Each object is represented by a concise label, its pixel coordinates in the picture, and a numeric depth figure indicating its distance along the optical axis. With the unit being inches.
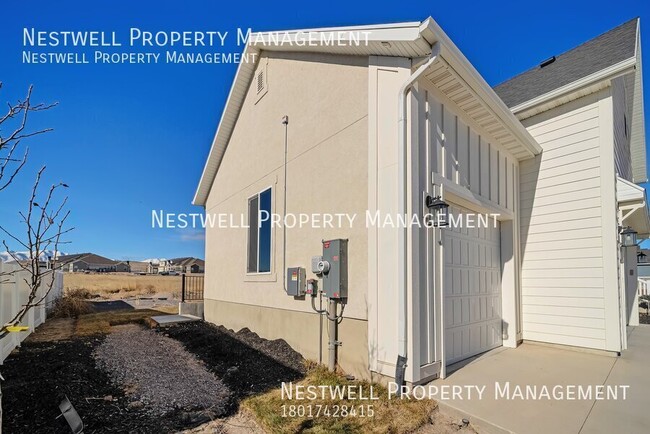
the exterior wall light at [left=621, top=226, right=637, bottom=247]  272.6
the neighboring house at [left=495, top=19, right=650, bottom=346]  226.4
